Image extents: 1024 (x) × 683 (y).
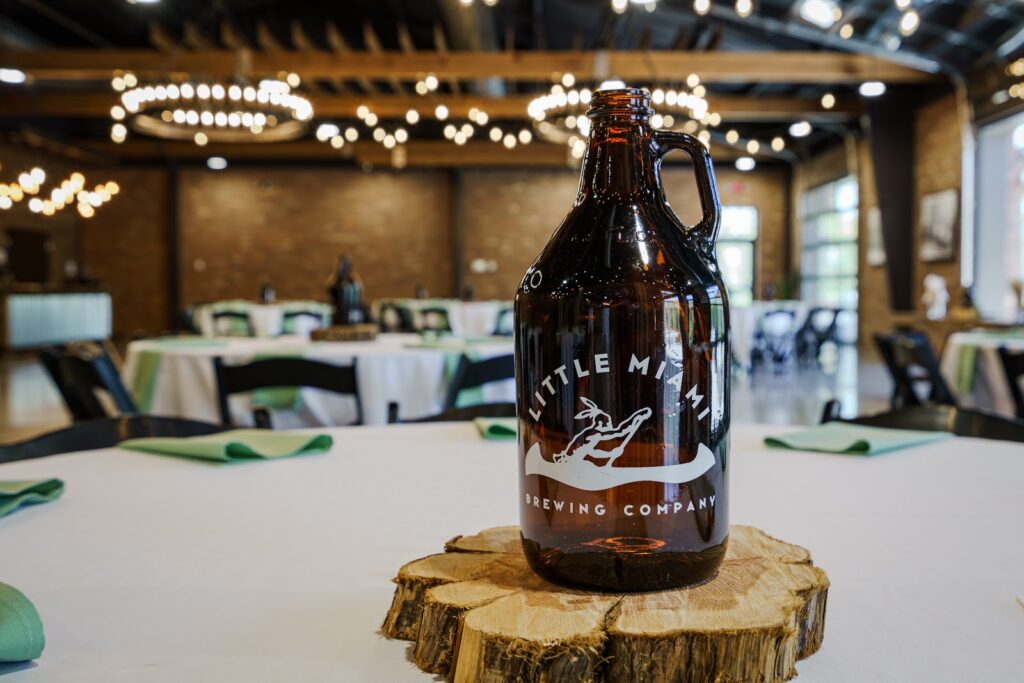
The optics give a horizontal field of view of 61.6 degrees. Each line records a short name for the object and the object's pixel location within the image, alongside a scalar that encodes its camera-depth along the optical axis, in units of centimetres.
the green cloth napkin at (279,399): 309
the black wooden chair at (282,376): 227
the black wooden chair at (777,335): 1059
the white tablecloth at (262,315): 908
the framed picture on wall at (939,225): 1030
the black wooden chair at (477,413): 177
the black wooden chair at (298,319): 735
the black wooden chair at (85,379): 239
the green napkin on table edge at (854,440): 120
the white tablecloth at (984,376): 398
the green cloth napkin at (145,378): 338
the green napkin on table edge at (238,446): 117
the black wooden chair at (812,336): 1104
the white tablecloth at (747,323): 973
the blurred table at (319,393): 321
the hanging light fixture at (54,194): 1350
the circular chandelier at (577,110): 677
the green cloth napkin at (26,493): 89
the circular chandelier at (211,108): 604
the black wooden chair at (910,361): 337
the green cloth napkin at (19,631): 50
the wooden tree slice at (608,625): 45
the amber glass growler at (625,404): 54
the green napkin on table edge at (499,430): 132
